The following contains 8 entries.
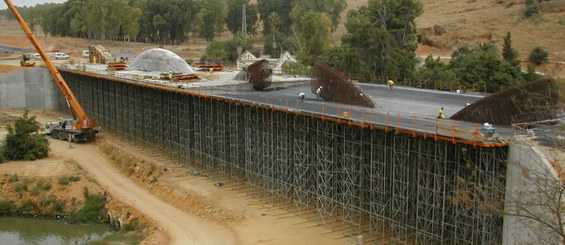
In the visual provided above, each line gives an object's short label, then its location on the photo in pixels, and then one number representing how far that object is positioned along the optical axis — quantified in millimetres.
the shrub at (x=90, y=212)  35500
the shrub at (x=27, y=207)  37250
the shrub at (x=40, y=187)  38300
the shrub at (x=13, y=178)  39750
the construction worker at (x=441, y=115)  27864
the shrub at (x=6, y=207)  37281
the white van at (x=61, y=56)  84562
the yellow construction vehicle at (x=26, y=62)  64319
